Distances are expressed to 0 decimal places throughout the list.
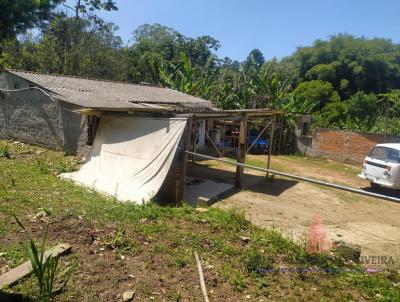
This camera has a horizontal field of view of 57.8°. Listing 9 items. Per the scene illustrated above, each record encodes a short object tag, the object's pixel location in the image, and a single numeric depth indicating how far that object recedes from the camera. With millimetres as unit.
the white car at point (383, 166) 10797
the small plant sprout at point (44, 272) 3789
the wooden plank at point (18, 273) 4137
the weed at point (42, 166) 10223
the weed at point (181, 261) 4984
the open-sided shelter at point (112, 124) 8641
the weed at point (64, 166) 10620
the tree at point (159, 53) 29828
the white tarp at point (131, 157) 8430
